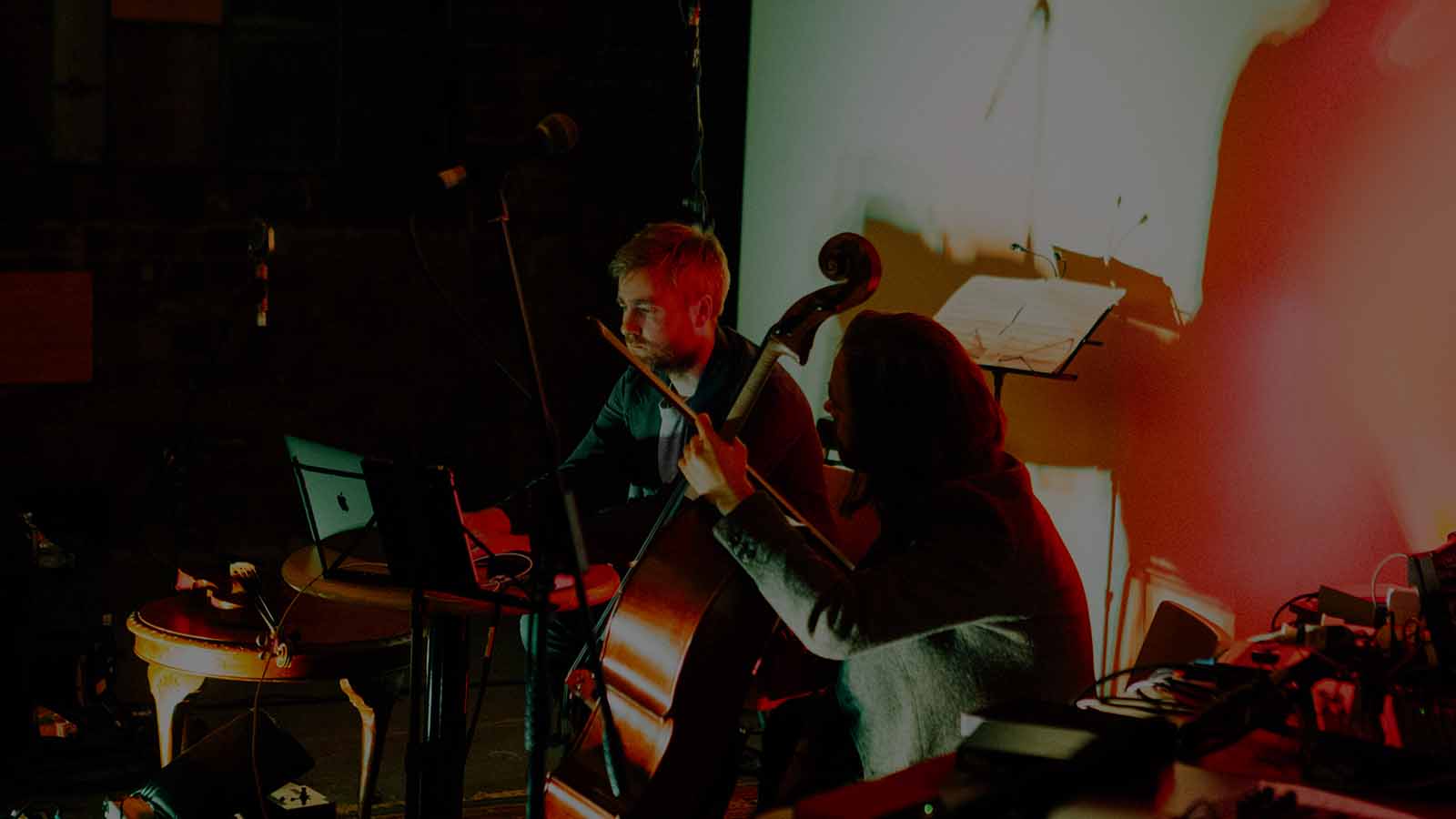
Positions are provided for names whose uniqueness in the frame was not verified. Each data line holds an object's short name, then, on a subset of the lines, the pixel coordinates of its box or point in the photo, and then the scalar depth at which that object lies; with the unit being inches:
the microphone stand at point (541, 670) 76.1
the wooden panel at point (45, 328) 196.9
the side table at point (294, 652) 104.2
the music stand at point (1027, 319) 128.3
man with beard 106.0
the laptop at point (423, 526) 83.8
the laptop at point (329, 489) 93.0
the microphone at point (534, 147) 73.5
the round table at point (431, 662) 93.5
